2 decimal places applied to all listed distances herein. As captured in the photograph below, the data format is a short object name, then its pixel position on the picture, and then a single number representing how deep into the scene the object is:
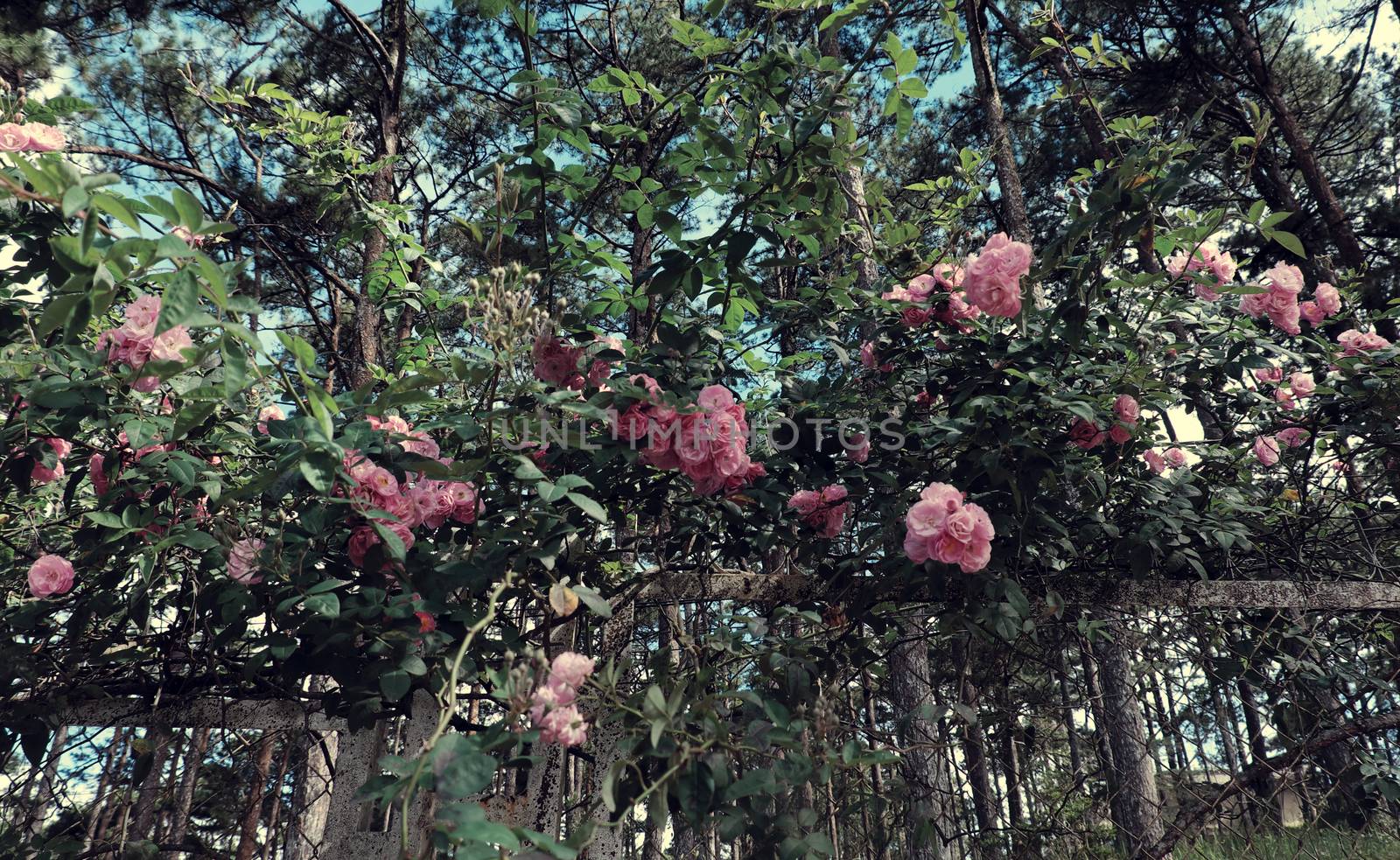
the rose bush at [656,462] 1.23
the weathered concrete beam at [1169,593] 1.75
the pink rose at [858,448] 1.73
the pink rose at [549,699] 1.10
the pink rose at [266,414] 1.64
